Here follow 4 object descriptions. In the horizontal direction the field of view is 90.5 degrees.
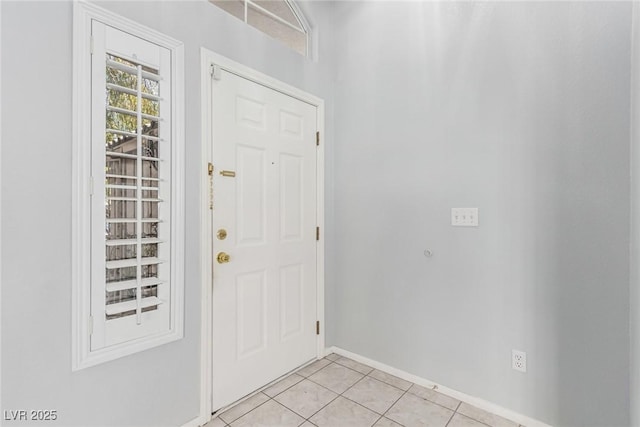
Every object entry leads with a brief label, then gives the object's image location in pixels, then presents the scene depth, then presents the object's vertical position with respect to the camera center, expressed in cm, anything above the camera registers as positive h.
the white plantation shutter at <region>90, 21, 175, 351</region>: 136 +12
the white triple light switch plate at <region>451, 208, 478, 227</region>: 189 -1
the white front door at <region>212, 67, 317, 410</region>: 185 -13
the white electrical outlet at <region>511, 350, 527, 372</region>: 174 -81
